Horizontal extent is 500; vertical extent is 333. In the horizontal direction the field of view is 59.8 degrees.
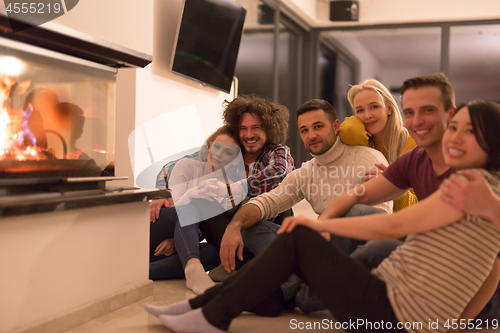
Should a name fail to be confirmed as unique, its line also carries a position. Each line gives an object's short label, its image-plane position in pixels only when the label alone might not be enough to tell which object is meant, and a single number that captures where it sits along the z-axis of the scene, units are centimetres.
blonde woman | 227
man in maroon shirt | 149
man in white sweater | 204
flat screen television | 333
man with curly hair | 223
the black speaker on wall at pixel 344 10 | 582
